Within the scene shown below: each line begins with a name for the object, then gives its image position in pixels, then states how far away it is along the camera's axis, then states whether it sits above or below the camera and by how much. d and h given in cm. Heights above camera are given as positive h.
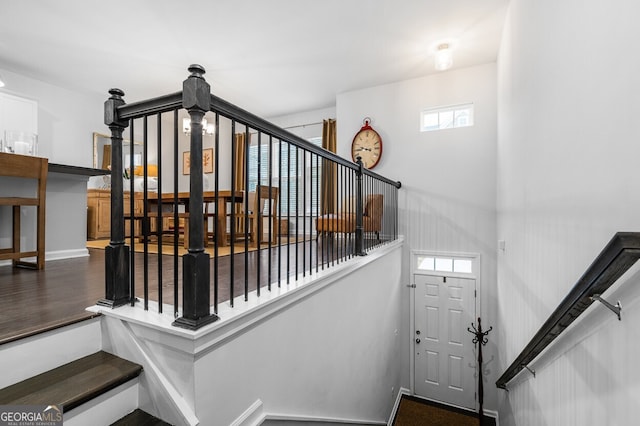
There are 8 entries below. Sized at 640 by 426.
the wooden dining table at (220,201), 390 +19
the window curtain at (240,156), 663 +129
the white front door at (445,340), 445 -196
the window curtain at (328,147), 538 +127
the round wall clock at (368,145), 496 +116
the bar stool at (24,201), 231 +11
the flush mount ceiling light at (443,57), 380 +202
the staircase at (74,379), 100 -61
